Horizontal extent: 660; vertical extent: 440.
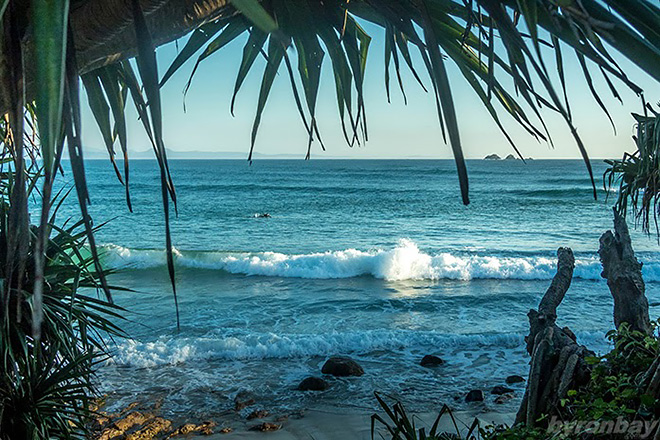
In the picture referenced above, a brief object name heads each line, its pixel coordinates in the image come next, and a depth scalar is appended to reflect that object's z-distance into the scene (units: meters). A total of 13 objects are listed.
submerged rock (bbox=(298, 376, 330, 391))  7.61
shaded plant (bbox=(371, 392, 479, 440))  2.78
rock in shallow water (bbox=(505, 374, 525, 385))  7.75
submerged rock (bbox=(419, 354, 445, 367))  8.66
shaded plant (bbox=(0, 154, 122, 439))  3.12
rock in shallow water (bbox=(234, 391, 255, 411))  7.00
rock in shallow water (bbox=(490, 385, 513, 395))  7.29
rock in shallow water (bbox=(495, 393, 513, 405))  6.95
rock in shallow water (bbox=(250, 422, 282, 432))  6.23
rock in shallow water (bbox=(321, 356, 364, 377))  8.22
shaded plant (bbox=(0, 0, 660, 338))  0.62
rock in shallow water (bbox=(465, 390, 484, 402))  7.05
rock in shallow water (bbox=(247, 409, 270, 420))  6.60
